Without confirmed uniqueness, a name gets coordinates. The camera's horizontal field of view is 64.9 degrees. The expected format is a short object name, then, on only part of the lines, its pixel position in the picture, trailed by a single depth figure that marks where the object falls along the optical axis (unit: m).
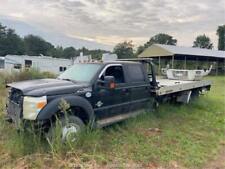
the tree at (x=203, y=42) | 52.14
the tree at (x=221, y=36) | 43.60
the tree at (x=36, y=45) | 49.29
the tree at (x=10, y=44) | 43.17
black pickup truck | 3.28
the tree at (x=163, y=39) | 51.35
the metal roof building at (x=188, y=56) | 23.01
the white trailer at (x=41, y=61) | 22.52
